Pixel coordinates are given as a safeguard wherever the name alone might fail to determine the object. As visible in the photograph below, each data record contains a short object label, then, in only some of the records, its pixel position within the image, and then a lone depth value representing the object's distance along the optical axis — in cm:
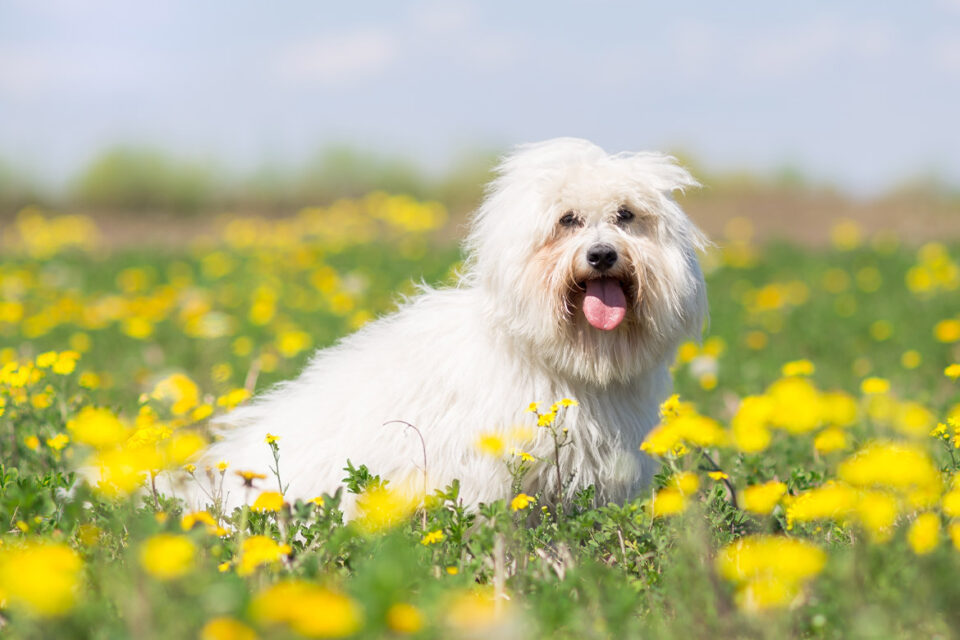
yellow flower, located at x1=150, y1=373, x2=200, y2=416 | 396
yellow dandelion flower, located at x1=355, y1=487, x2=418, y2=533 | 307
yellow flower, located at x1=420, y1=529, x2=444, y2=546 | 297
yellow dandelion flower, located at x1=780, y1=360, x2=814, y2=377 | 409
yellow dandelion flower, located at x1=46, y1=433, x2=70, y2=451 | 367
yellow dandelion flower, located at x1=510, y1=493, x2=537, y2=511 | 305
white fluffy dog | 354
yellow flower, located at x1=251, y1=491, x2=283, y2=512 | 285
